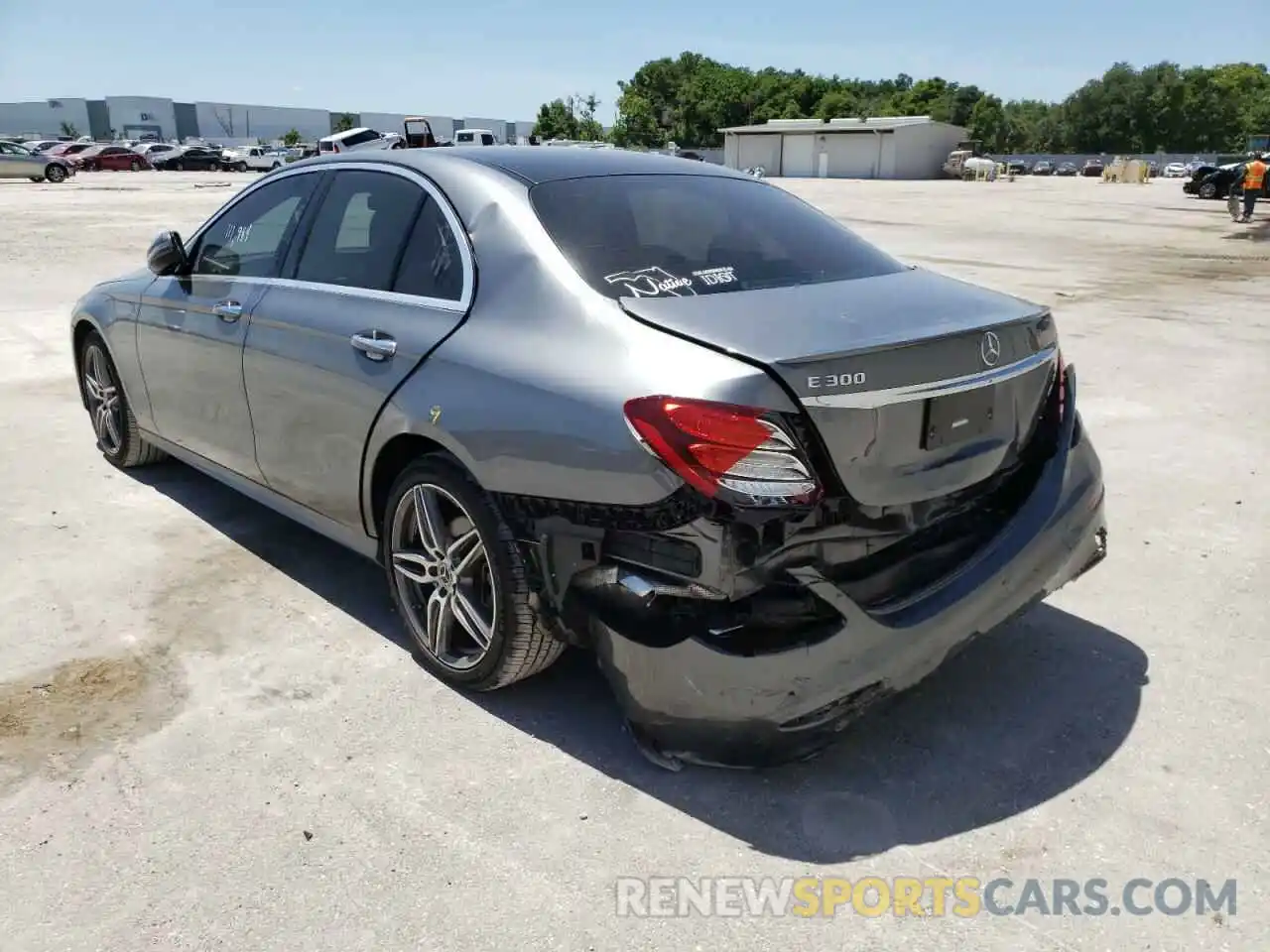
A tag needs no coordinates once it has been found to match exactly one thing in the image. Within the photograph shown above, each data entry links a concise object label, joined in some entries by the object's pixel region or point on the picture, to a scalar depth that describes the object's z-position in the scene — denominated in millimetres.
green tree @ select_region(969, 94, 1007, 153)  102125
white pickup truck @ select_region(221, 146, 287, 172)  57062
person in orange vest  23922
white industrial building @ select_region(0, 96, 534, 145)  139875
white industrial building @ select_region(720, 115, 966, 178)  66750
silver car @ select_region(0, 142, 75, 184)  40344
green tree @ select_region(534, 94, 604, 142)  92688
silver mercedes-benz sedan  2420
